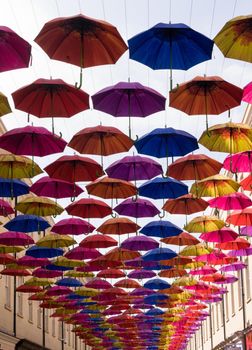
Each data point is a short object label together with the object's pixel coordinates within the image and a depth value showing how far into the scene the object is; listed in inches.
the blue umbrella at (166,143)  548.7
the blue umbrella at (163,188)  653.9
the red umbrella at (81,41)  395.5
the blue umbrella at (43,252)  844.0
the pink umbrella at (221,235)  791.7
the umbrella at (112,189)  649.6
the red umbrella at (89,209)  702.5
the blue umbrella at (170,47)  413.5
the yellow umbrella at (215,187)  646.5
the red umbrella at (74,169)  588.4
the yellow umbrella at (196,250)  885.2
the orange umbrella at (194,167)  598.2
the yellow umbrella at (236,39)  402.0
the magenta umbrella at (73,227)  766.5
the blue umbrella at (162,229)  780.0
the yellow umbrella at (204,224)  773.9
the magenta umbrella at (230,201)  704.4
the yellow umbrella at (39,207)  705.0
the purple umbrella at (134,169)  600.7
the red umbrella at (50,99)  464.8
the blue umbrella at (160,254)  873.5
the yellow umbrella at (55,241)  807.7
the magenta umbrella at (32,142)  529.7
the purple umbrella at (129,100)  474.9
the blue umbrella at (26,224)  748.0
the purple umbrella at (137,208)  709.9
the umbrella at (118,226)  761.6
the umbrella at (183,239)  826.2
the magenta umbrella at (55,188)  647.8
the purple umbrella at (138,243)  817.5
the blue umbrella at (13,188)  646.5
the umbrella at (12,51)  398.3
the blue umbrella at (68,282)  1053.2
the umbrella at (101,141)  535.5
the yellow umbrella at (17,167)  593.0
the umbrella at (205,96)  468.1
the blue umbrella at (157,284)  1101.1
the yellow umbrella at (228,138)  536.7
